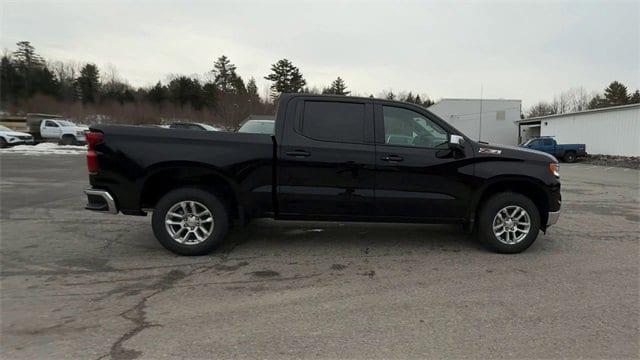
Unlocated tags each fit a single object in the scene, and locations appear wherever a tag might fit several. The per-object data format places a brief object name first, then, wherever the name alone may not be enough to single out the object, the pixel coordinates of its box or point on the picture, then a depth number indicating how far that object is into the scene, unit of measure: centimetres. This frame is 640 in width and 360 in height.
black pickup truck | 557
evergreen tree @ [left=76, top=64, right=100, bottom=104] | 8094
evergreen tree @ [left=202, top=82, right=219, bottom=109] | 7759
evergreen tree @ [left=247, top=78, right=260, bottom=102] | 4641
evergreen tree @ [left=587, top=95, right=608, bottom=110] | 7188
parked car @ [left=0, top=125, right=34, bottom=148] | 2869
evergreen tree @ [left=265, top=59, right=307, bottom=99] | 7956
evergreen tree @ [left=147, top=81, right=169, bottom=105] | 7870
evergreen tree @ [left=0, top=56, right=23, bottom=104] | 7325
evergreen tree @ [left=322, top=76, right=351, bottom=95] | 8754
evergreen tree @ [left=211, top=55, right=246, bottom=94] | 9050
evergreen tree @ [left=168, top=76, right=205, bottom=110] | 8031
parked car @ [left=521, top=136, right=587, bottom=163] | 3144
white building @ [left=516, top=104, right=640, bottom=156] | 2922
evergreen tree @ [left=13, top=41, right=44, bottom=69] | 8225
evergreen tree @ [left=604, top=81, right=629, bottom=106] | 6884
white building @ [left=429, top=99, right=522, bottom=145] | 5341
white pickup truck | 3322
